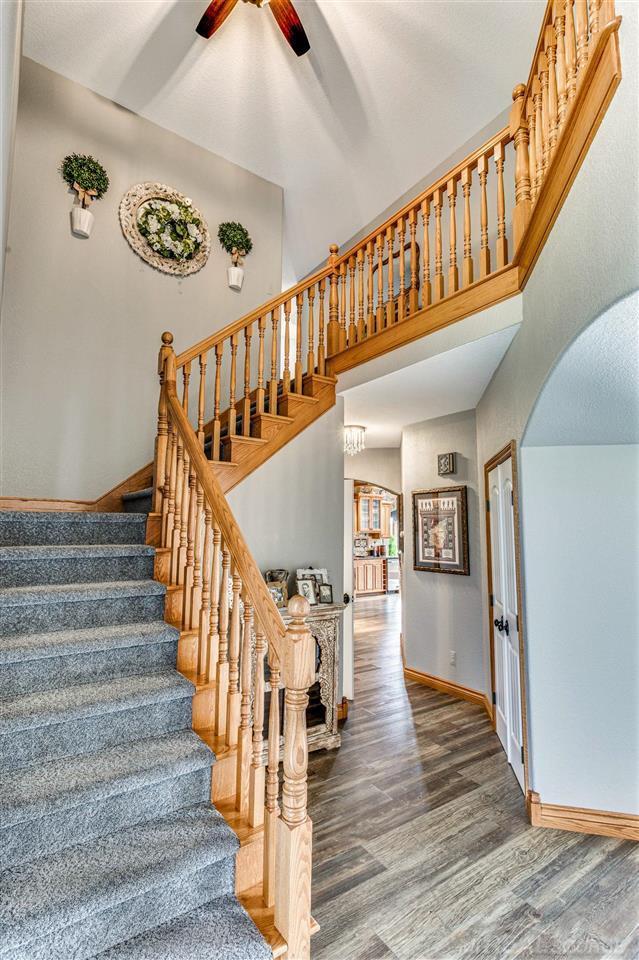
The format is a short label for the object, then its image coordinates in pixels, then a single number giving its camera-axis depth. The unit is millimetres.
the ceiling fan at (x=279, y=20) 3174
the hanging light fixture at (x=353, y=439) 4855
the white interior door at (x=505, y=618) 3041
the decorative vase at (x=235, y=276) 4793
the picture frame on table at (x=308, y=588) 3551
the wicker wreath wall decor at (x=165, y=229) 4223
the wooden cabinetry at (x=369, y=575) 10955
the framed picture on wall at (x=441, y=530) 4516
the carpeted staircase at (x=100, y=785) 1427
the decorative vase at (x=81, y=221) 3834
